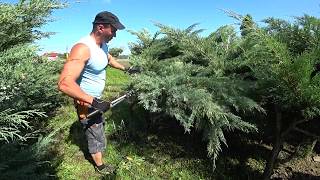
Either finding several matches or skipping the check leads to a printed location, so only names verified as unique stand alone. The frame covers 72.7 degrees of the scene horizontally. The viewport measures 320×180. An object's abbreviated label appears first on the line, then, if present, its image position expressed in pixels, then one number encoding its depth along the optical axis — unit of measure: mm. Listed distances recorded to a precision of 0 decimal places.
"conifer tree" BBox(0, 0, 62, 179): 1869
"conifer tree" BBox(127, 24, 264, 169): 2442
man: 2164
